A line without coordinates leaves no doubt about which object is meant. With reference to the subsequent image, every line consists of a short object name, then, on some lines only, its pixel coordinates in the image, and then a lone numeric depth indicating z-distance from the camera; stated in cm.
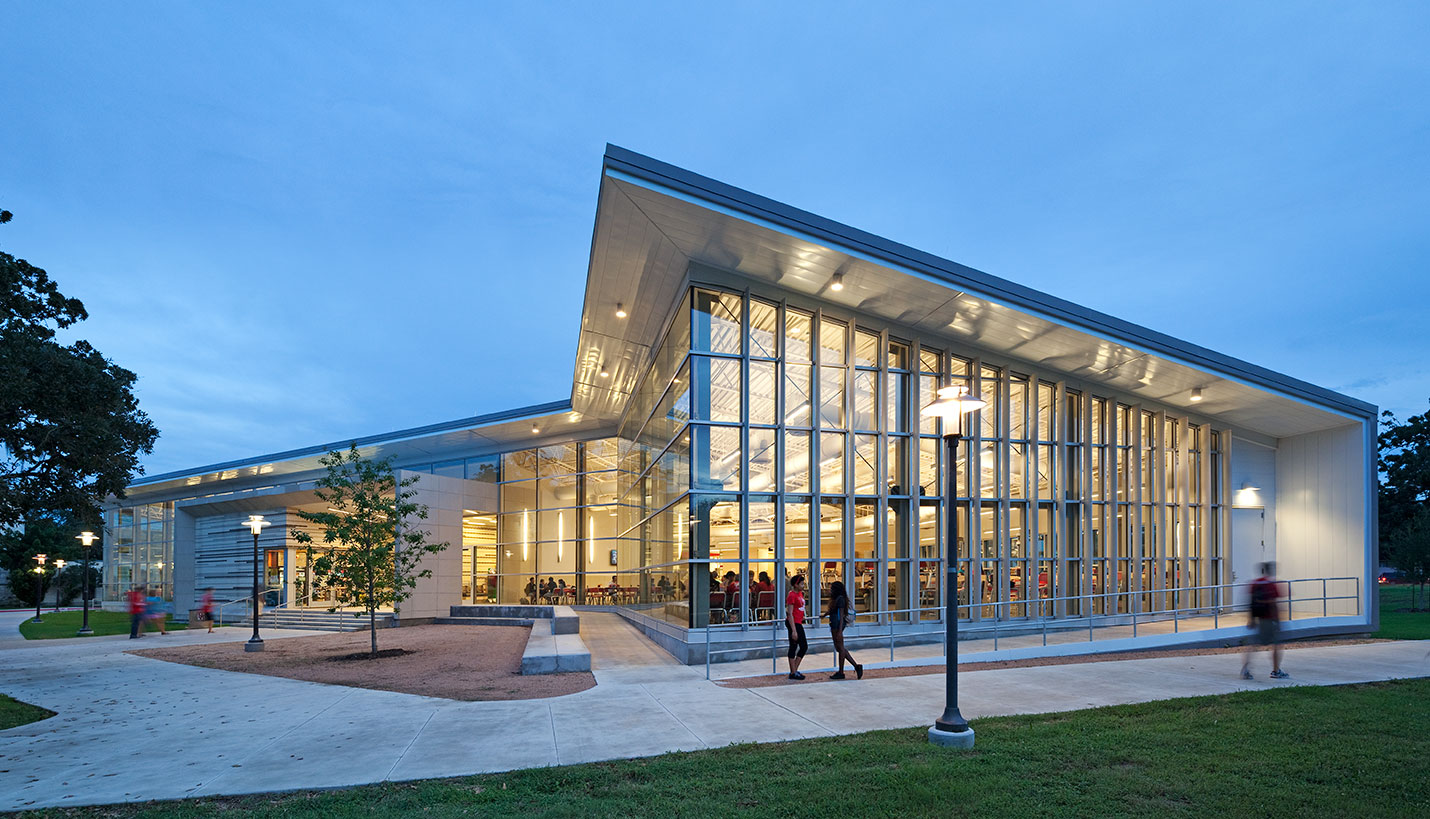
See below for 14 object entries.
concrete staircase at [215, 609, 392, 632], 2836
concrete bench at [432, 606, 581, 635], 2855
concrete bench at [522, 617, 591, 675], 1419
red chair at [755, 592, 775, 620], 1772
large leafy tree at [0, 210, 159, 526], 1540
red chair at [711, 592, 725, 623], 1739
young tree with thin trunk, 1922
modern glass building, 1741
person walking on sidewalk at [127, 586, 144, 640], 2675
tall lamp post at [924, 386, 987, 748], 822
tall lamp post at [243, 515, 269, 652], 2158
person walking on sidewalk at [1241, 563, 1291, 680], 1270
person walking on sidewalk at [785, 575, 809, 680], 1323
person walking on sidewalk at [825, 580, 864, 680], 1307
